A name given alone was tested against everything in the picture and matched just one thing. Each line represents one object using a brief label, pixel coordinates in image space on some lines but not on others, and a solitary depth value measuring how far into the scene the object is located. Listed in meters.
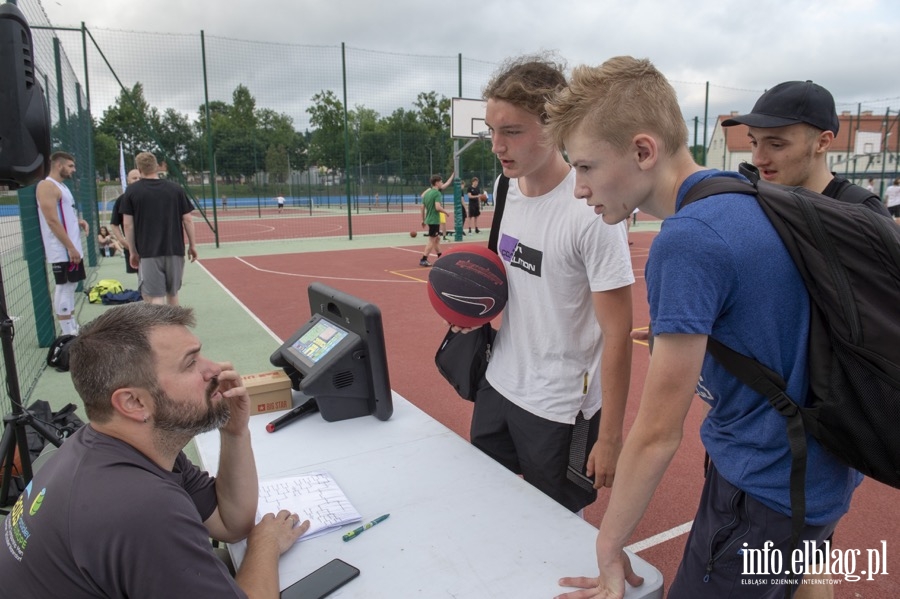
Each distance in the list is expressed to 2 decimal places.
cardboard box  2.48
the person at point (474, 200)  19.59
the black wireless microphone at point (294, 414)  2.37
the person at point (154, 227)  6.51
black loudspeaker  2.37
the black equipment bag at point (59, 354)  5.16
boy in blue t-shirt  1.12
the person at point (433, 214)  13.19
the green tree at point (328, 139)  21.10
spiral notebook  1.69
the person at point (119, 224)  7.00
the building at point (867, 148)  26.27
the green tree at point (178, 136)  19.77
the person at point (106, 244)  14.25
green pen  1.62
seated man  1.22
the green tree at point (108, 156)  30.91
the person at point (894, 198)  15.59
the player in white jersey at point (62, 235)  5.84
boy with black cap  2.34
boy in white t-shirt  1.83
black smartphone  1.40
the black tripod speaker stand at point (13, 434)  3.02
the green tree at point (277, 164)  27.20
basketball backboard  15.07
